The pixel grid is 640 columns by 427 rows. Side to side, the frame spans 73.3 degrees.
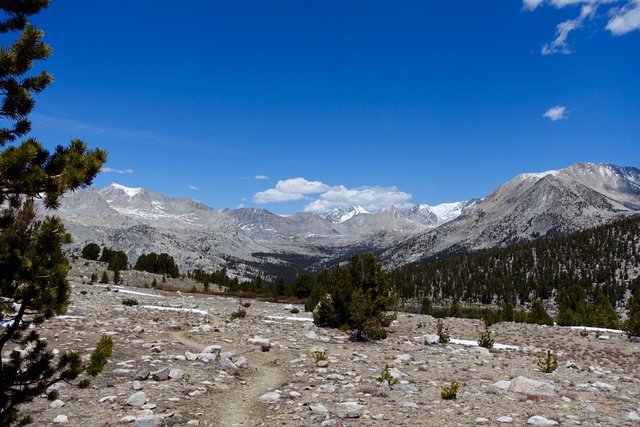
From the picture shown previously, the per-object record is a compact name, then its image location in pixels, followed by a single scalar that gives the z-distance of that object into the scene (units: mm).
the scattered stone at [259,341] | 20797
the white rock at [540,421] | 10609
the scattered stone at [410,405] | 11977
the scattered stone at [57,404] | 11164
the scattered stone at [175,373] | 14070
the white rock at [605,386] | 15656
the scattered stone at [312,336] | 24516
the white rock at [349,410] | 11031
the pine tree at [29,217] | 6730
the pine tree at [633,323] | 32031
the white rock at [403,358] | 19119
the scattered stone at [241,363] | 16394
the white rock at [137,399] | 11255
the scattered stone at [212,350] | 17406
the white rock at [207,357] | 16578
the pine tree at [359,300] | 25688
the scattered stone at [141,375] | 13602
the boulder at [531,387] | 13836
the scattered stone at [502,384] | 14580
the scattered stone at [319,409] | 11281
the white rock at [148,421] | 9815
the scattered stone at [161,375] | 13703
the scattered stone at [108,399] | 11562
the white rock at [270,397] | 12570
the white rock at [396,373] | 15617
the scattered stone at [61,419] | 10063
